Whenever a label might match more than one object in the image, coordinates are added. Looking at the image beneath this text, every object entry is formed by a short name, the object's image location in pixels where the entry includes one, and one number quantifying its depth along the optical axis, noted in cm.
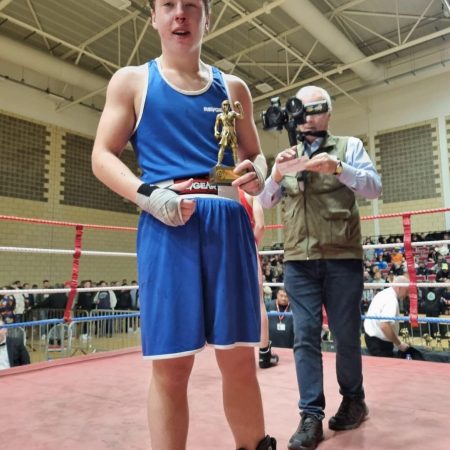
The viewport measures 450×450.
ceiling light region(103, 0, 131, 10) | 721
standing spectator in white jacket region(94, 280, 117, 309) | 883
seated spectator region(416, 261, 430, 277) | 835
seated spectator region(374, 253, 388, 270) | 944
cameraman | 171
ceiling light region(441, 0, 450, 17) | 755
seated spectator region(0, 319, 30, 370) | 340
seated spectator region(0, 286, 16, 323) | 653
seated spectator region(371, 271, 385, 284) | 820
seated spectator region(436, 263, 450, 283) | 760
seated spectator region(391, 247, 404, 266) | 940
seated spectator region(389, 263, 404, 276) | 867
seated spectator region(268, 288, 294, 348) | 377
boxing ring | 158
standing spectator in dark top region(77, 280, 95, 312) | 886
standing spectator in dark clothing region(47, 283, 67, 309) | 845
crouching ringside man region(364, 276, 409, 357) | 350
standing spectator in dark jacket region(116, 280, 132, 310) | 916
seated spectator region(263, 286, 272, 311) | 769
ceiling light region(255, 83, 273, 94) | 1073
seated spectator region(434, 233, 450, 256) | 902
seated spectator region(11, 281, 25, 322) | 785
